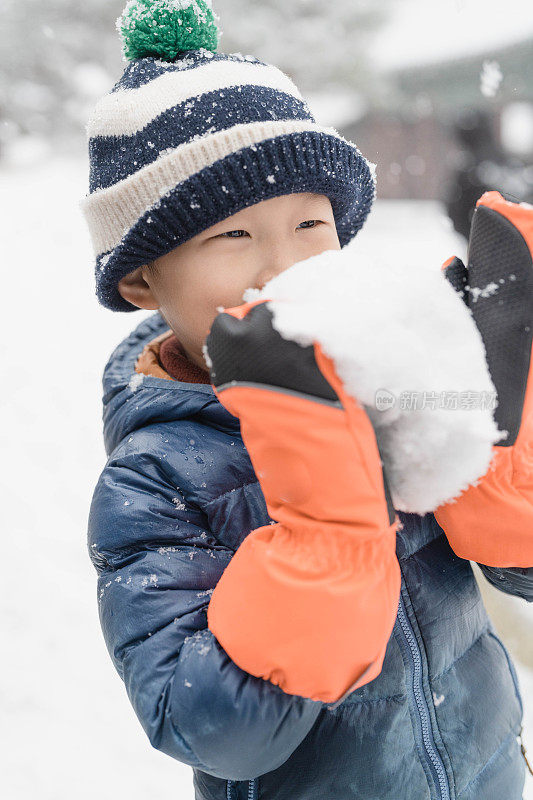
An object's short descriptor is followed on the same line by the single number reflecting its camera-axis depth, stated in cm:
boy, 88
